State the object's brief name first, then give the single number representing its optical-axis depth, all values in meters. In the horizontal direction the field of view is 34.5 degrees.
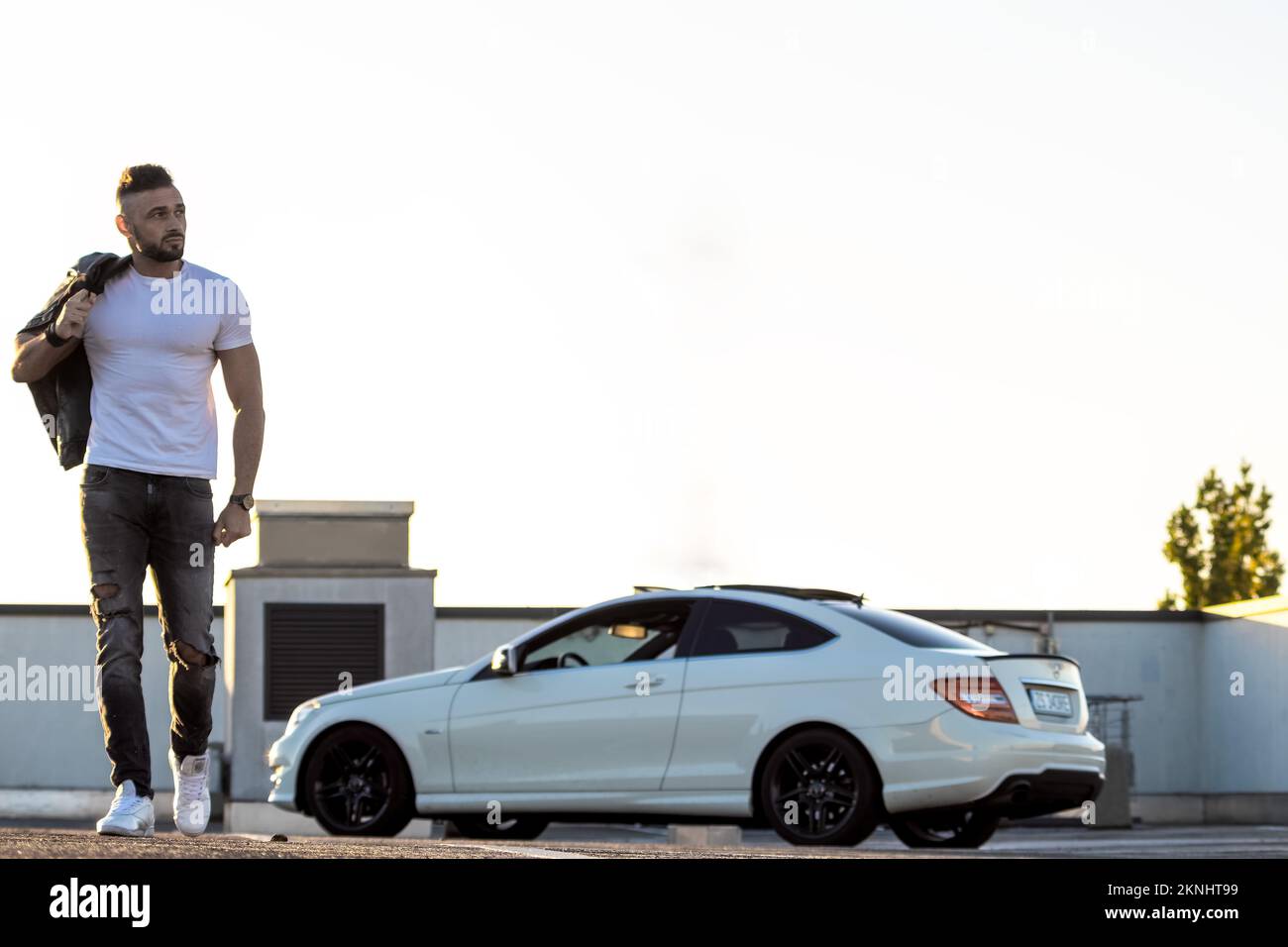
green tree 58.25
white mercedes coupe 10.93
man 7.24
